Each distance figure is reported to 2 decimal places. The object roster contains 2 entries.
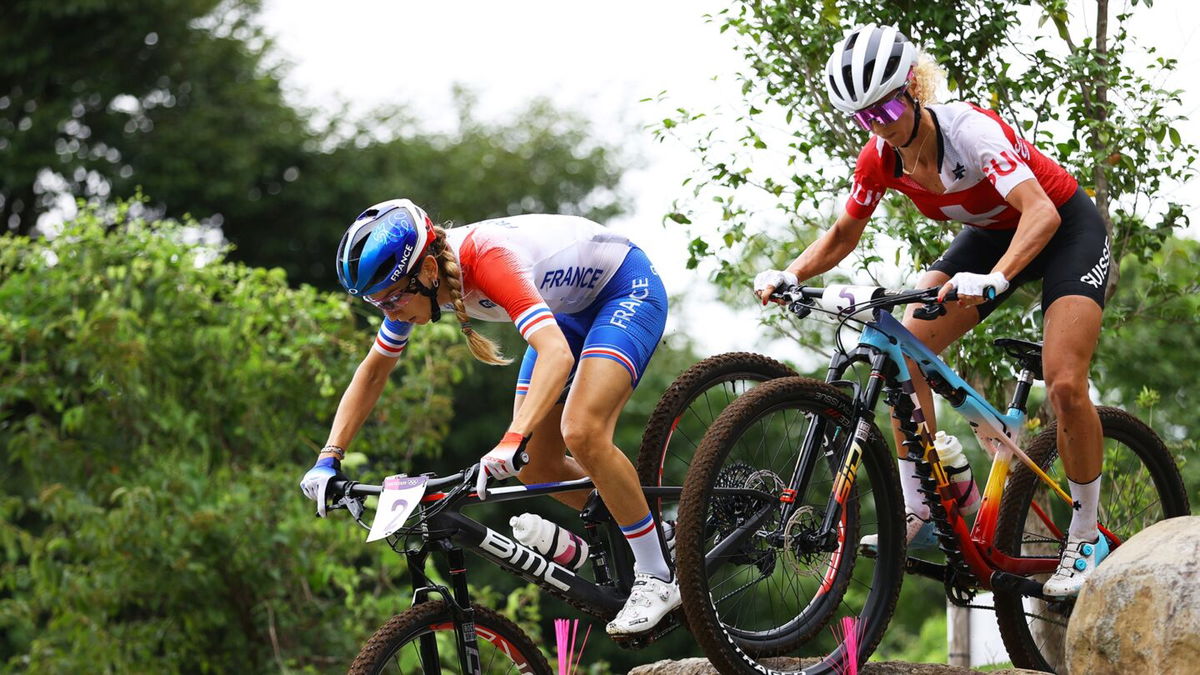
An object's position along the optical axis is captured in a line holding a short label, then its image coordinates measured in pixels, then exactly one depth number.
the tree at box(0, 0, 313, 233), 40.16
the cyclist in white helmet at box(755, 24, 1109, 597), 8.90
